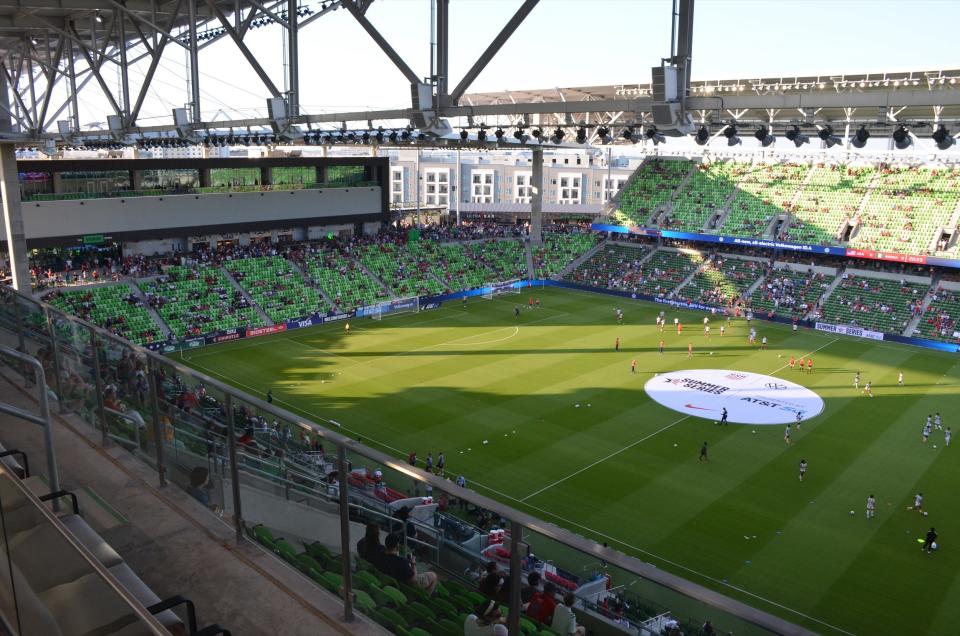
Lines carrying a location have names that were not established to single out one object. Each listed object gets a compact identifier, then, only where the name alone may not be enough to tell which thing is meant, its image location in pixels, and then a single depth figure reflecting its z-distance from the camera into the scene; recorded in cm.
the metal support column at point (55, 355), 896
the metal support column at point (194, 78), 2038
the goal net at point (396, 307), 4878
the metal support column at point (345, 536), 553
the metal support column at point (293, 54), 1859
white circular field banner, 3188
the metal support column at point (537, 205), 6125
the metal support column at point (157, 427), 743
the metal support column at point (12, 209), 2830
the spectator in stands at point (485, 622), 486
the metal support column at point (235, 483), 655
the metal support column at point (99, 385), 831
